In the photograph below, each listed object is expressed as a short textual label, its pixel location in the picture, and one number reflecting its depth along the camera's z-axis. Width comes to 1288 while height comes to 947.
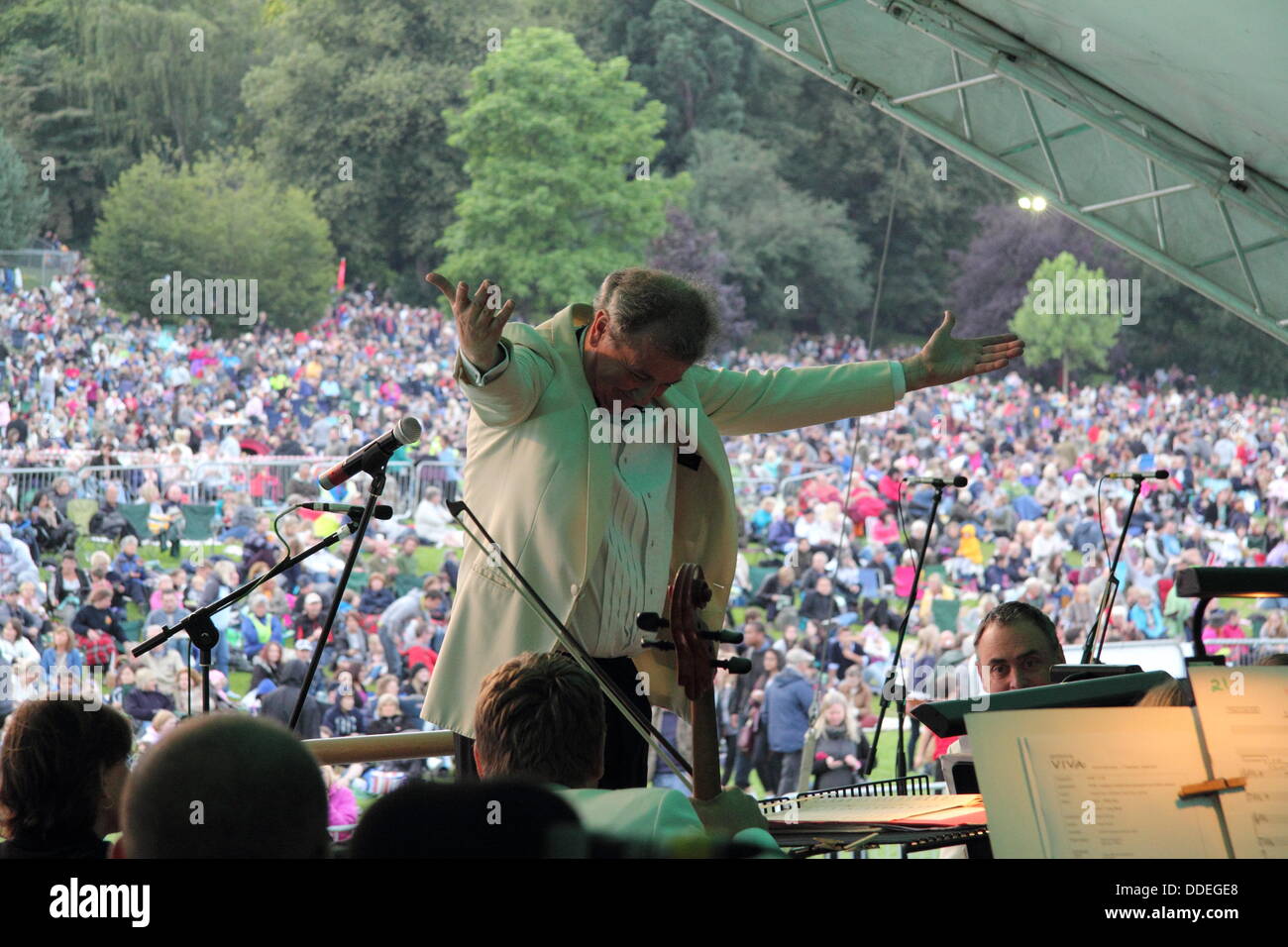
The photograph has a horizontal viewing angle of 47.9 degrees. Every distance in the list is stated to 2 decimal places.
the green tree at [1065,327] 23.44
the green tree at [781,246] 25.69
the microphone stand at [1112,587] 4.33
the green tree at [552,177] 24.17
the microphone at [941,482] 5.39
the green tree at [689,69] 27.11
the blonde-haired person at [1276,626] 12.14
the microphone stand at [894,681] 5.13
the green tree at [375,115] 25.77
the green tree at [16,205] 22.58
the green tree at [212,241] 22.78
